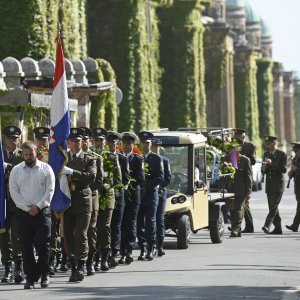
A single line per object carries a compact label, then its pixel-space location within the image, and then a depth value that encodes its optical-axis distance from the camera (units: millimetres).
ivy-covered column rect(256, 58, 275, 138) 135625
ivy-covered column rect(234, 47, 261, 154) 116688
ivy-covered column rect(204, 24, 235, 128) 101312
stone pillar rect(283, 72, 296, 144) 185125
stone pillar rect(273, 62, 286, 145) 168375
